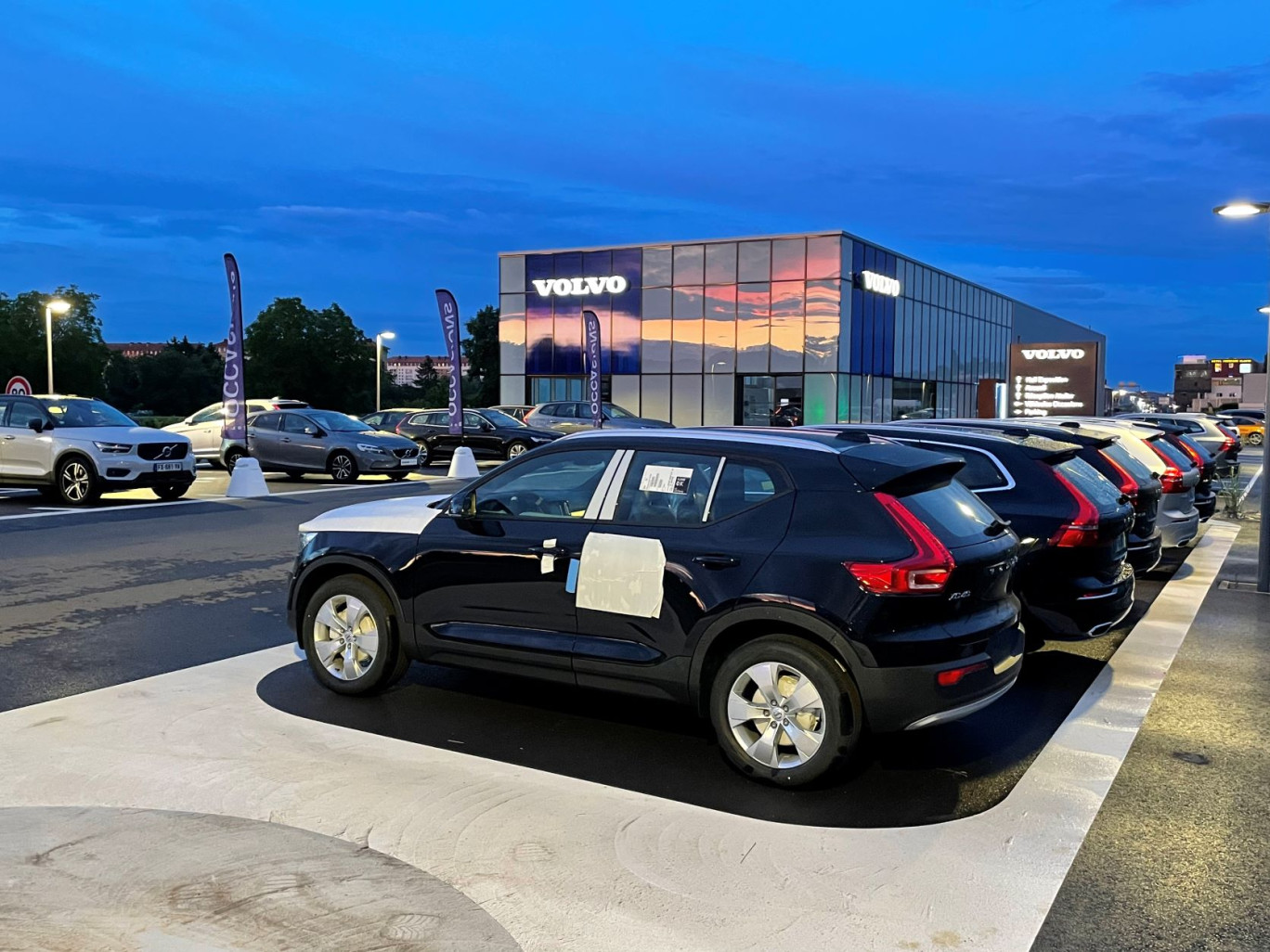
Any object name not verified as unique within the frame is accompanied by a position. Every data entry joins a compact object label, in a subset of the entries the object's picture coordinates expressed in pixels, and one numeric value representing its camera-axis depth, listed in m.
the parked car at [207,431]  24.69
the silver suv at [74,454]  16.48
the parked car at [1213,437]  22.72
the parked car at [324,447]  21.83
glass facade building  41.72
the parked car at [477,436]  28.41
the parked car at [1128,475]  8.84
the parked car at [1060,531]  6.89
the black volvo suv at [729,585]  4.78
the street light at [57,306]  38.19
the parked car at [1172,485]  11.11
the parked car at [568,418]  30.98
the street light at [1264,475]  10.12
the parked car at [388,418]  30.23
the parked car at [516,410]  34.47
